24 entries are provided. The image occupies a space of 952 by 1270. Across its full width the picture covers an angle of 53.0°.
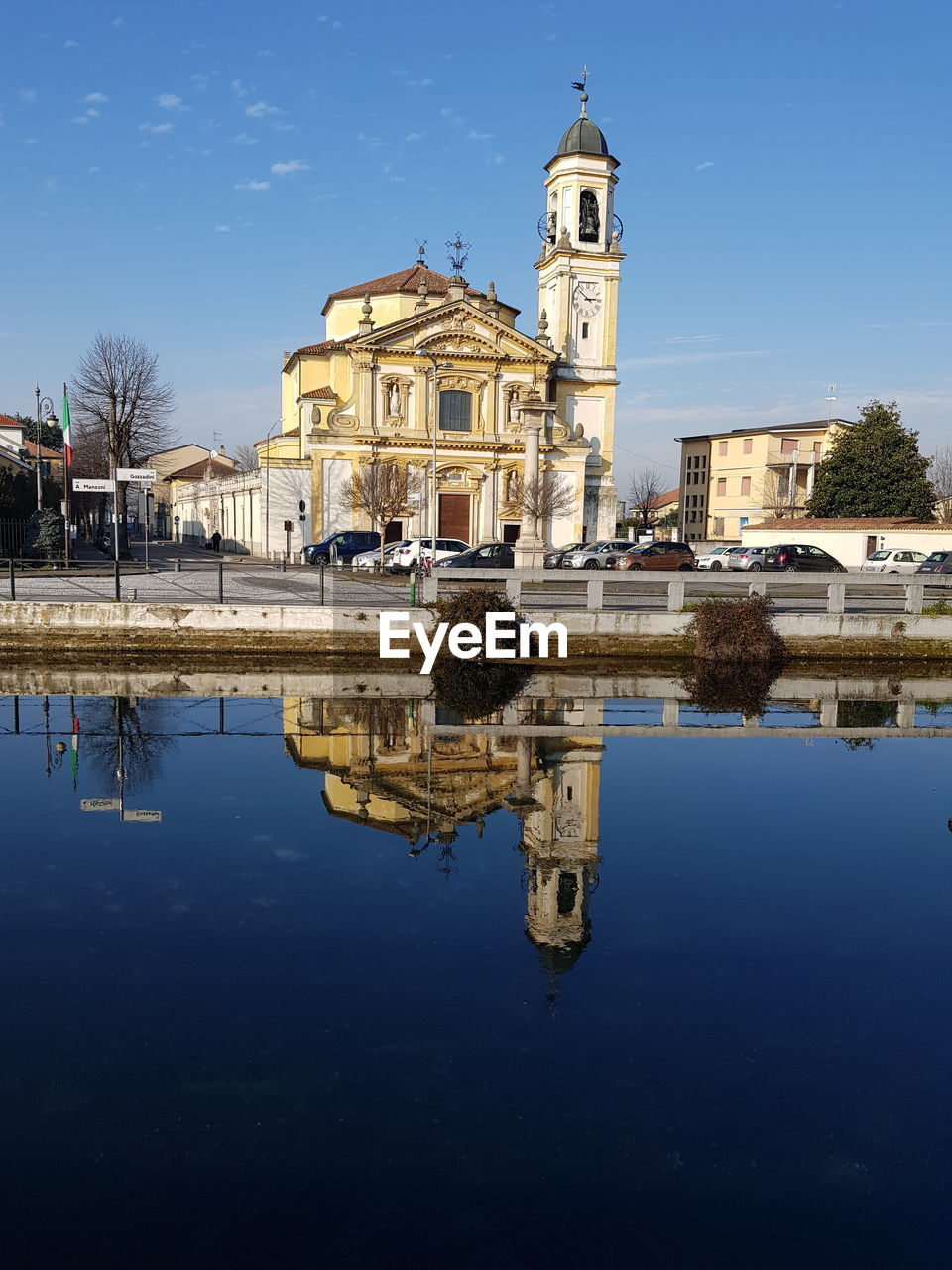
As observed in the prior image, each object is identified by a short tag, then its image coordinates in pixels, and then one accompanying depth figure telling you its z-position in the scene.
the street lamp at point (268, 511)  47.23
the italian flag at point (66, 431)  31.20
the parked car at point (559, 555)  41.59
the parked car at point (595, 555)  39.91
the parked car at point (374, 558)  36.19
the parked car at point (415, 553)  34.34
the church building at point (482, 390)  47.53
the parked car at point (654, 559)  38.99
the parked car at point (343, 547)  41.03
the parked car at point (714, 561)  41.72
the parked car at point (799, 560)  38.09
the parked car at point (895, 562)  40.47
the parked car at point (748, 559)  39.25
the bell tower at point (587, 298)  51.66
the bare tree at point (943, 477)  89.56
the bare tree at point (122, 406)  50.03
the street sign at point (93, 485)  23.92
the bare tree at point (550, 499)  45.67
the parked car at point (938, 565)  35.64
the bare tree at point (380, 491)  44.34
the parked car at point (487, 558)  34.03
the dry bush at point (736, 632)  21.34
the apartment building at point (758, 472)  67.75
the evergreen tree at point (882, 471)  55.38
